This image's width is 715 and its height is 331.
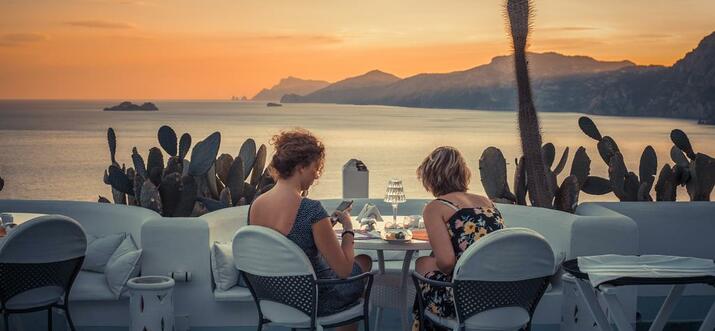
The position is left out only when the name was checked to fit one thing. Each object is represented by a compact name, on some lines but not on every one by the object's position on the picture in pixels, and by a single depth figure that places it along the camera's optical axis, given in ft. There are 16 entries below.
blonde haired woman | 13.94
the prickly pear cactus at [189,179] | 21.63
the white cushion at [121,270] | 18.37
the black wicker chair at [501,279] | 13.05
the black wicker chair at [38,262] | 14.78
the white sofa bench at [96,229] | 18.52
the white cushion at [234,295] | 18.34
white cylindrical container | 17.56
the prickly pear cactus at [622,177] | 24.67
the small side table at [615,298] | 11.99
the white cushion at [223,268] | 18.56
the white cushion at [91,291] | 18.38
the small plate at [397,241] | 15.64
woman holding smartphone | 13.78
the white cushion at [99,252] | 19.15
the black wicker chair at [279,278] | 13.34
